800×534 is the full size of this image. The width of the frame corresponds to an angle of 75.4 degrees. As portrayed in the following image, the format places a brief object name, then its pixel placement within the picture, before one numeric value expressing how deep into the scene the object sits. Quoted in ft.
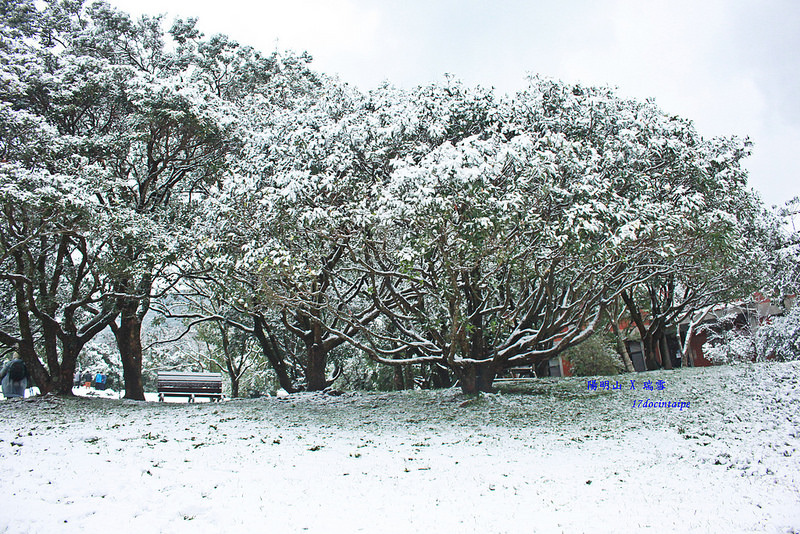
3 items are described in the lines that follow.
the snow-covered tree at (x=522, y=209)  25.09
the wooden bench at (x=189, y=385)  52.37
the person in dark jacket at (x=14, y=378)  41.96
